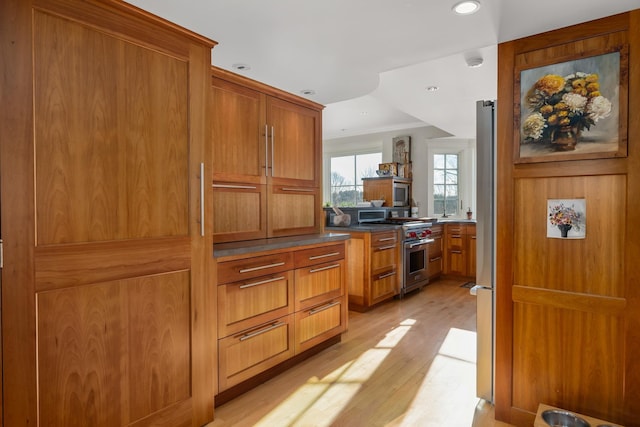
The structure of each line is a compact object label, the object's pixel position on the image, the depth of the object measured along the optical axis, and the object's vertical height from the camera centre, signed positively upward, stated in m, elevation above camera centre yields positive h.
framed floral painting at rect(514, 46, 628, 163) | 1.70 +0.50
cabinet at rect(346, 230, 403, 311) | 4.00 -0.71
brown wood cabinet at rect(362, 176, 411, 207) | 6.06 +0.34
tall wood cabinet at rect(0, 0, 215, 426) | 1.37 -0.03
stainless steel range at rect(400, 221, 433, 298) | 4.62 -0.66
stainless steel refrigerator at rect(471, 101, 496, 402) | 2.19 -0.24
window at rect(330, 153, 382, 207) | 7.25 +0.71
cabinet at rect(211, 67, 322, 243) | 2.57 +0.39
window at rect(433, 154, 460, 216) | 6.47 +0.38
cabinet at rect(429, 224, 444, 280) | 5.43 -0.73
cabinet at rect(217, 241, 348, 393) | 2.19 -0.71
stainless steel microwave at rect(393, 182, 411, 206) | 6.12 +0.24
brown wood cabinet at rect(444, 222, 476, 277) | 5.59 -0.68
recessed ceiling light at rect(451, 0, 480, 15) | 1.65 +0.96
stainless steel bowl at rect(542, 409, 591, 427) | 1.73 -1.06
